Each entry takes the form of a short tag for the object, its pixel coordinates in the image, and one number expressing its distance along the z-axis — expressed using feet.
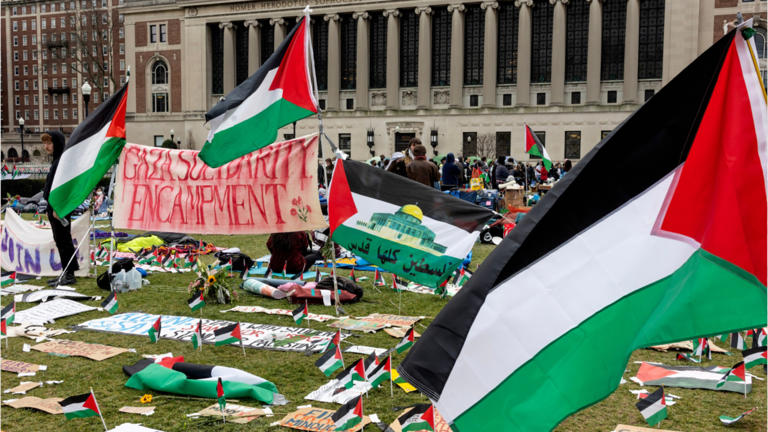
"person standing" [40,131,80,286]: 34.53
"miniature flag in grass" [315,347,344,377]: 18.58
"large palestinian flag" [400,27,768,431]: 9.37
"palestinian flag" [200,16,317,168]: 26.99
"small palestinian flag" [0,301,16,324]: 24.50
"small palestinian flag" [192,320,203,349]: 22.68
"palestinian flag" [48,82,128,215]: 31.71
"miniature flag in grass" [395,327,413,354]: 21.99
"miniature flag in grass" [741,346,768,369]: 19.12
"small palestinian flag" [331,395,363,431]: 15.25
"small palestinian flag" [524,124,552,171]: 62.81
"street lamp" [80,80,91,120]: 84.74
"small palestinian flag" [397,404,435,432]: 14.89
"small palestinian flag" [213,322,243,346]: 22.34
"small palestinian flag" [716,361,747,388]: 19.33
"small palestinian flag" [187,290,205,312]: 27.35
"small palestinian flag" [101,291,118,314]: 28.37
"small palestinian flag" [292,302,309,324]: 25.63
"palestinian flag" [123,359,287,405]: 18.93
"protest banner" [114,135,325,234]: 30.89
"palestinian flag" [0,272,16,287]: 33.11
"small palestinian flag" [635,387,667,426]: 16.10
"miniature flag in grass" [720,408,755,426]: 16.89
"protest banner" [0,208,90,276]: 38.34
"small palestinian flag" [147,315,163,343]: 24.04
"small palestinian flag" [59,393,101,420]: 15.65
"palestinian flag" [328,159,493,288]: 23.59
